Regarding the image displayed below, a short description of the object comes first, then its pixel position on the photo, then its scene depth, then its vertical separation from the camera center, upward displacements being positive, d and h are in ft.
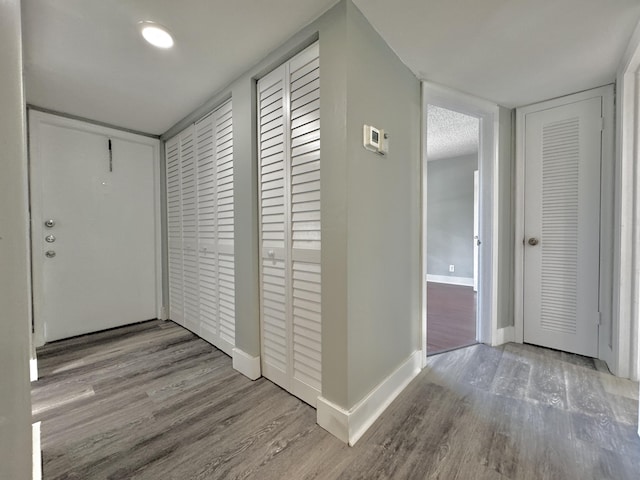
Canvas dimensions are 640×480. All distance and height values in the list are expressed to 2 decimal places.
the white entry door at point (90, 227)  7.79 +0.29
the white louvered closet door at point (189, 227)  8.27 +0.24
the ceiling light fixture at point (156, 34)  4.55 +3.48
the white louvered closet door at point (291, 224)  4.76 +0.20
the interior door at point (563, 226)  6.69 +0.16
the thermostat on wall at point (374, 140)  4.41 +1.57
